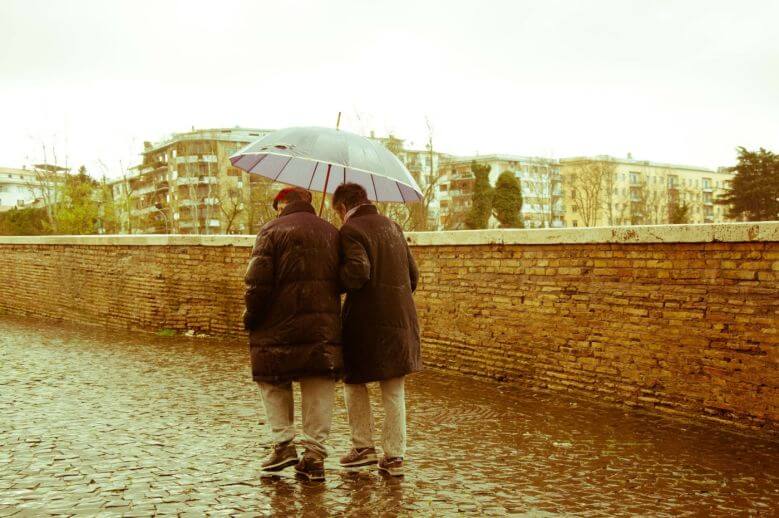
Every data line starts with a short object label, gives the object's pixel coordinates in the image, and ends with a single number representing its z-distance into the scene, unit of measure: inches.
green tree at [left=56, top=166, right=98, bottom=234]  1521.9
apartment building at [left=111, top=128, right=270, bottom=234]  3129.9
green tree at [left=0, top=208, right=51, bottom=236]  2159.2
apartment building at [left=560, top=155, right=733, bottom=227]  2938.0
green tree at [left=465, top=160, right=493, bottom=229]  2827.3
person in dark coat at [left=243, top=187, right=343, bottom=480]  200.4
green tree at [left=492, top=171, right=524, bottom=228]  2952.8
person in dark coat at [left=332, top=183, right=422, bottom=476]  205.8
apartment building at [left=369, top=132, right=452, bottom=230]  3388.3
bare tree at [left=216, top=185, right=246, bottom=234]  2381.9
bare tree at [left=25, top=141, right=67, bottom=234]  1961.7
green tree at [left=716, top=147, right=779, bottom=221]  2375.7
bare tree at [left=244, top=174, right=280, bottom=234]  1926.3
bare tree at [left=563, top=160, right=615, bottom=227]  2842.0
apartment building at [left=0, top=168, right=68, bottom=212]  5098.4
